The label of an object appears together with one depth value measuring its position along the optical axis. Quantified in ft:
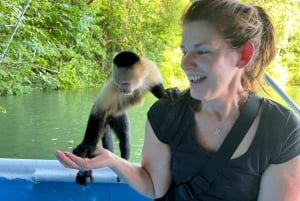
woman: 2.63
